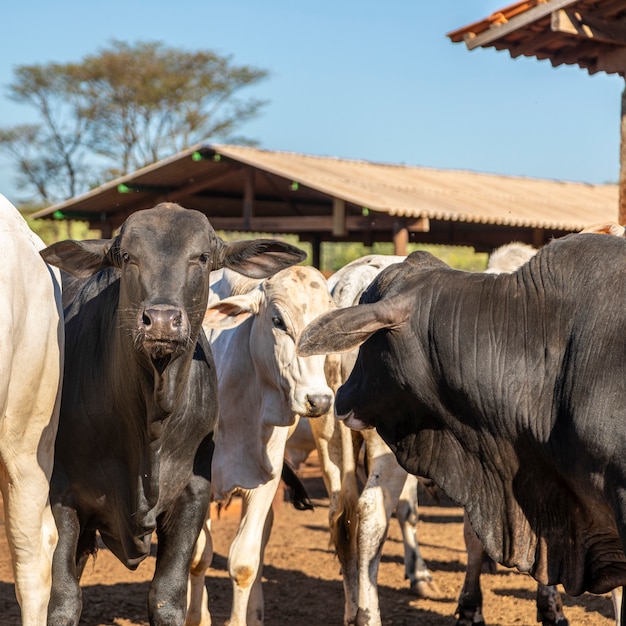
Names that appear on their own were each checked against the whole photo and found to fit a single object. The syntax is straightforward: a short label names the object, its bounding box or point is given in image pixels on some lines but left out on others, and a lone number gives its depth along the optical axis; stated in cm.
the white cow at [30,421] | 408
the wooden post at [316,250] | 1823
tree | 3541
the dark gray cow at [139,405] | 411
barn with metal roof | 1391
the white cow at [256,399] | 552
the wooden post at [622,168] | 749
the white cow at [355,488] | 586
